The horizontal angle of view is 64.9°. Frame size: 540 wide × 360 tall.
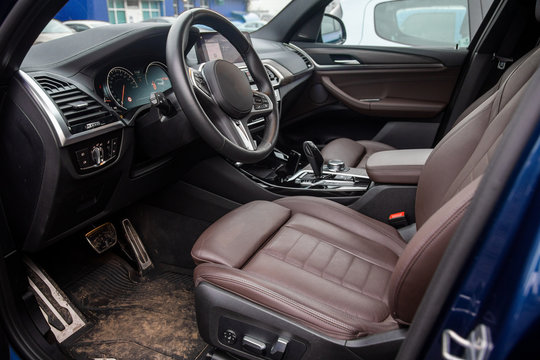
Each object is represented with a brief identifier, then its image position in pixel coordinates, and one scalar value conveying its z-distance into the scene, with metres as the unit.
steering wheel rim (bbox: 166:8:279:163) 1.08
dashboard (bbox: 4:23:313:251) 1.02
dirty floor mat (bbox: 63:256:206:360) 1.42
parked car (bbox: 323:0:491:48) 2.73
